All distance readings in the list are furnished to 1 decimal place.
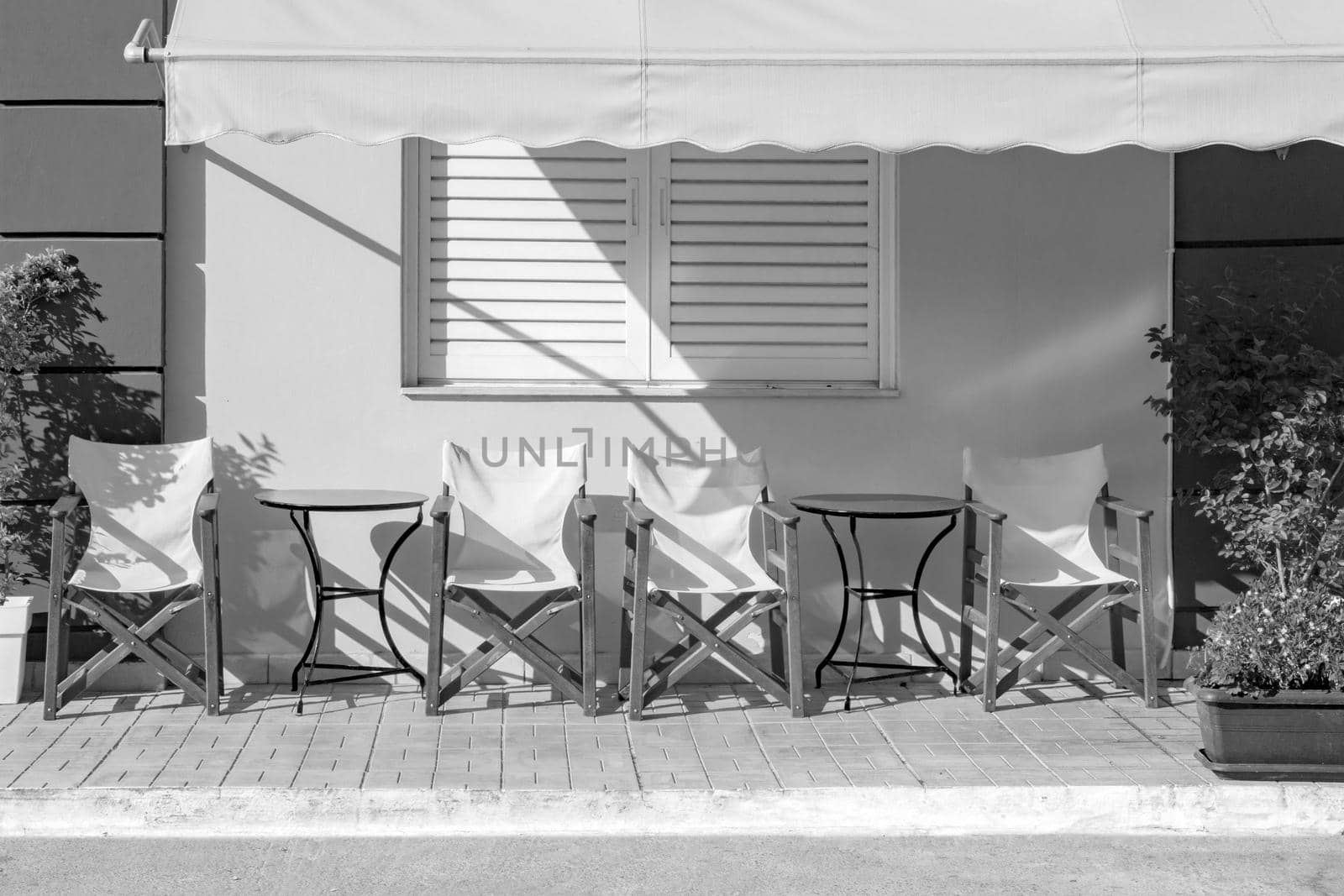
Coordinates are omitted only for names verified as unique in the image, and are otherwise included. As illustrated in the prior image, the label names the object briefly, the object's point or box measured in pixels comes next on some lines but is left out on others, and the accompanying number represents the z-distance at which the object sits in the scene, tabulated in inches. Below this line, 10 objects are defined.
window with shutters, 262.8
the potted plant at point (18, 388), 235.5
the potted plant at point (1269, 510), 194.4
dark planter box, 193.9
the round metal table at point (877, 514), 234.7
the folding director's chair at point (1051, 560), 238.2
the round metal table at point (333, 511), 231.8
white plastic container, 235.6
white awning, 189.6
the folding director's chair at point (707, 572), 229.9
